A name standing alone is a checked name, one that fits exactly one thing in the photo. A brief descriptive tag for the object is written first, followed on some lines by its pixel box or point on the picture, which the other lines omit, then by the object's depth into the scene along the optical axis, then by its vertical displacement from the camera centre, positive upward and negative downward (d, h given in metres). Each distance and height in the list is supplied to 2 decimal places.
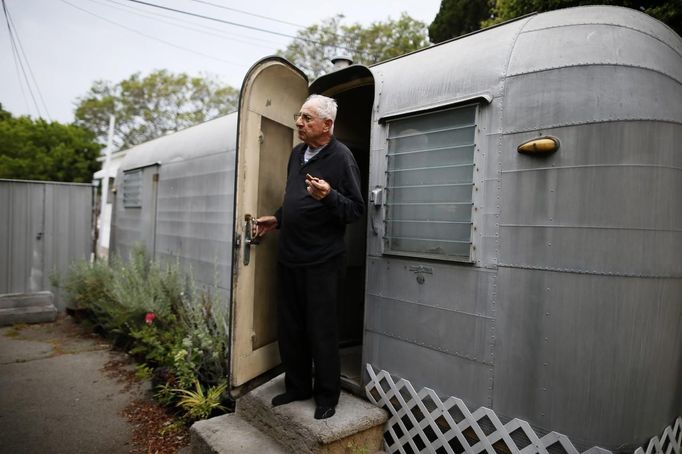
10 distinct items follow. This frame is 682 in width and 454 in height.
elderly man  2.82 -0.20
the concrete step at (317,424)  2.65 -1.35
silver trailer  2.18 -0.07
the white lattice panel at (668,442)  2.24 -1.16
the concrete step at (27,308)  7.21 -1.81
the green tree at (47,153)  20.05 +2.39
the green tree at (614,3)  4.56 +2.61
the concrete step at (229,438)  2.87 -1.58
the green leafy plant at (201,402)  3.67 -1.65
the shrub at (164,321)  4.09 -1.39
